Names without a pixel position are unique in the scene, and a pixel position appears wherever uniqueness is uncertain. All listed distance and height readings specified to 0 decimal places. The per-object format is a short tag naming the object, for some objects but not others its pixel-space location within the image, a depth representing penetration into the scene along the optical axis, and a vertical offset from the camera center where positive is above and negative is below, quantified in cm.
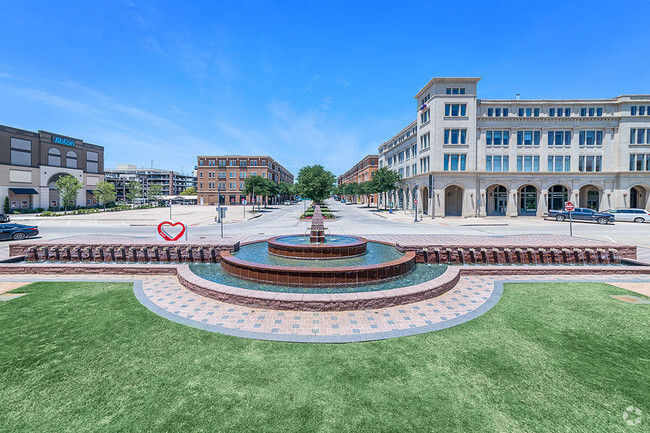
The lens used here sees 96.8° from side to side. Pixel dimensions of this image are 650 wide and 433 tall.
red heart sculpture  1138 -97
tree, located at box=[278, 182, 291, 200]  9024 +754
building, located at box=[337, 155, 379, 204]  9610 +1554
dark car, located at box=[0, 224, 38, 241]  1980 -173
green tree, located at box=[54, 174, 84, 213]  5169 +368
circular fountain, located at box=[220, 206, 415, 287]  930 -197
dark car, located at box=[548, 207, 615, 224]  3042 -21
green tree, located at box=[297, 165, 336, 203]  4919 +487
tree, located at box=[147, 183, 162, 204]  9175 +595
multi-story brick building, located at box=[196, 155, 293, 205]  9144 +1157
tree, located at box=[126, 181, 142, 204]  7428 +518
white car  3172 -5
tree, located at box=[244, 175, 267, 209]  6581 +581
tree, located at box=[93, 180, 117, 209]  5997 +317
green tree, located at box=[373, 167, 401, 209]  5590 +626
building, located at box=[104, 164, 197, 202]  12038 +1409
